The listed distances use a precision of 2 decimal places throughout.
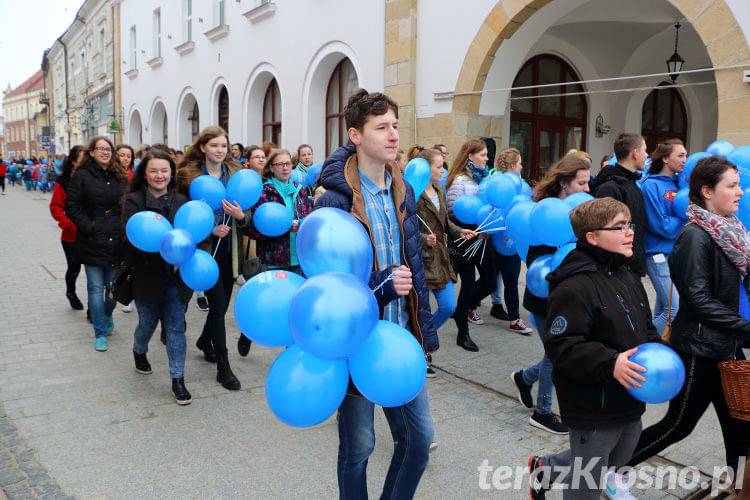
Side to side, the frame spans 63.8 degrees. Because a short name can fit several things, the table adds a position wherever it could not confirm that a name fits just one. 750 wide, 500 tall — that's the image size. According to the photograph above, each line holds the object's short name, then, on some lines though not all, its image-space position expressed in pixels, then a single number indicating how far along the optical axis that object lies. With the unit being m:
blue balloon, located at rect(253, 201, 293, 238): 4.68
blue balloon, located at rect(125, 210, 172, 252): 4.07
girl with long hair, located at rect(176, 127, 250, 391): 4.63
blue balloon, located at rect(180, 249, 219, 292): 4.11
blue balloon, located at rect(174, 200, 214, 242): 4.17
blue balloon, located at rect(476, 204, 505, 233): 5.24
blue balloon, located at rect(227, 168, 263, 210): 4.52
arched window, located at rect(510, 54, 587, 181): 12.47
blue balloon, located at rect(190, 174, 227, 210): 4.47
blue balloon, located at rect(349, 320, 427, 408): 1.95
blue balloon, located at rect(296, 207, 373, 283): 2.00
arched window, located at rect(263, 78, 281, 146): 15.95
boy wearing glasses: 2.38
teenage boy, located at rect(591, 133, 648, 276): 4.52
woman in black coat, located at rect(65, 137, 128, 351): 5.32
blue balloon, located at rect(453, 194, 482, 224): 5.27
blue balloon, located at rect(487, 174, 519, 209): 4.94
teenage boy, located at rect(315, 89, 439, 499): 2.35
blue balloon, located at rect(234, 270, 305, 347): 2.02
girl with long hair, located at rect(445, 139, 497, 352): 5.57
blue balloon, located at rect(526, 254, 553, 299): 3.52
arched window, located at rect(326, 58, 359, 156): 13.20
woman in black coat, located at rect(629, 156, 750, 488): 2.82
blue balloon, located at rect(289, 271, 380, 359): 1.81
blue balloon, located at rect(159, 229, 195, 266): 3.98
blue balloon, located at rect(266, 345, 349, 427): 1.94
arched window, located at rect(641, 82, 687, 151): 15.25
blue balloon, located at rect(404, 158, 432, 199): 4.18
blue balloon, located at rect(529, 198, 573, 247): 3.46
